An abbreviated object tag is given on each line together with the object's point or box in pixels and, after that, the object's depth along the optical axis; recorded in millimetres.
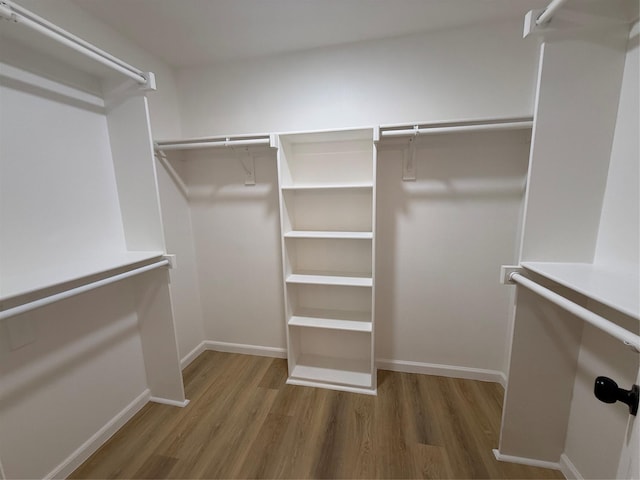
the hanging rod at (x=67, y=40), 959
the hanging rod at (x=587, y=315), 702
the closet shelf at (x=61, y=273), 1016
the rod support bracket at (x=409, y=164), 1874
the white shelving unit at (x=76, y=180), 1169
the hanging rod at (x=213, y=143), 1853
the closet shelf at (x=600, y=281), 766
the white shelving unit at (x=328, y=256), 1945
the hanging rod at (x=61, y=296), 945
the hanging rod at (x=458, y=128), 1494
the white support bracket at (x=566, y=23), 1055
